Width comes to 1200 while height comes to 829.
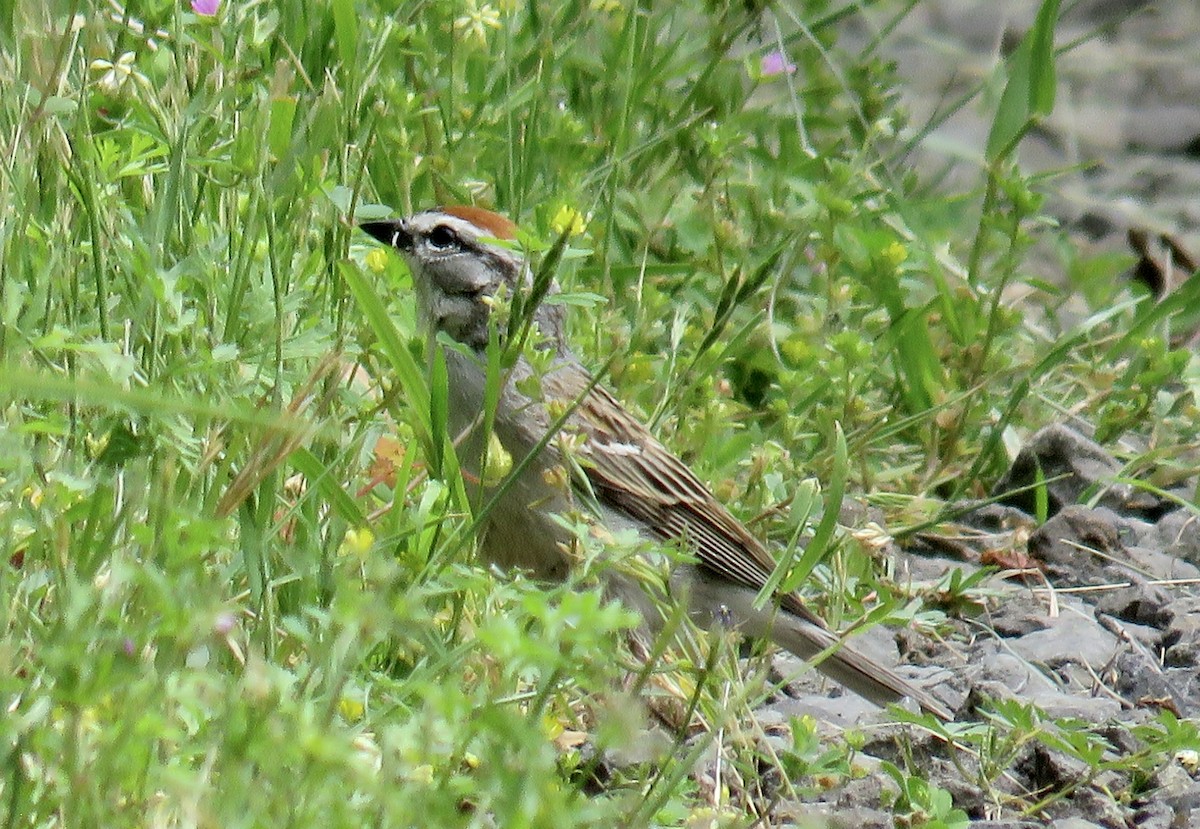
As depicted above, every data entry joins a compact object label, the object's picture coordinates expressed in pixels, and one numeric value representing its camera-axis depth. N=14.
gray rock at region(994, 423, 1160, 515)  9.16
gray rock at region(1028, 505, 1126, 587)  8.55
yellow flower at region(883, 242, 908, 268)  9.30
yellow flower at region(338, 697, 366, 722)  4.43
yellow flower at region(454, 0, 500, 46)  7.85
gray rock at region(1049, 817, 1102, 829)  6.07
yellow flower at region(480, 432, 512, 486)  5.27
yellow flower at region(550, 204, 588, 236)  5.21
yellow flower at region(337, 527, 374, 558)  4.26
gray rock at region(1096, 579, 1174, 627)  8.07
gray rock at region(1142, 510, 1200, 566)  8.80
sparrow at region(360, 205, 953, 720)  7.36
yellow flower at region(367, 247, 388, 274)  6.74
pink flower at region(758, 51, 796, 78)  9.59
